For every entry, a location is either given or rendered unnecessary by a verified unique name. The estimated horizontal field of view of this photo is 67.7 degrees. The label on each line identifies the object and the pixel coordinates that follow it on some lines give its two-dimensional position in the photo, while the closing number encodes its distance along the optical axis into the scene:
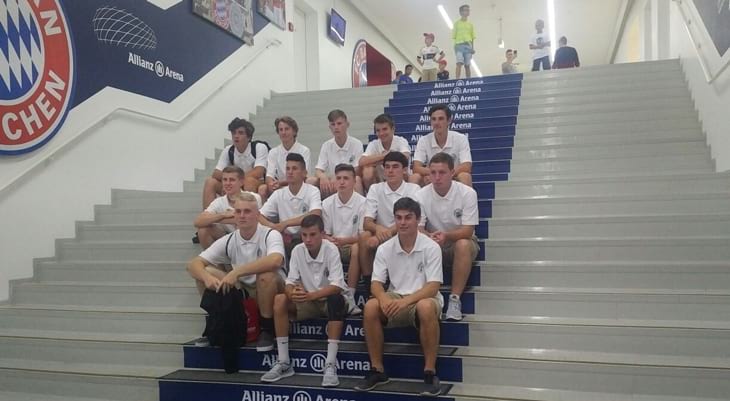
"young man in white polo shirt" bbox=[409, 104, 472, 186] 3.98
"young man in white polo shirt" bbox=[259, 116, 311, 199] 4.34
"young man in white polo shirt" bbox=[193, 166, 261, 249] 3.59
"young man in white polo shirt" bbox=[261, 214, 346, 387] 2.86
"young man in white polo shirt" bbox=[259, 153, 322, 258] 3.56
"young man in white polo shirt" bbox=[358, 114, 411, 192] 4.11
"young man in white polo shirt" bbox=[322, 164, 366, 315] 3.49
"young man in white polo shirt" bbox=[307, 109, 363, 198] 4.36
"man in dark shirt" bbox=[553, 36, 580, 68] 8.36
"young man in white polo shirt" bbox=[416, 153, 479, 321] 3.07
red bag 3.09
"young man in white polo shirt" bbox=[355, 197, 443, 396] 2.68
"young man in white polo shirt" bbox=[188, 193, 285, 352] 3.04
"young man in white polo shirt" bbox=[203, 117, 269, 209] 4.29
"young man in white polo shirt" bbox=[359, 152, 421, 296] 3.45
